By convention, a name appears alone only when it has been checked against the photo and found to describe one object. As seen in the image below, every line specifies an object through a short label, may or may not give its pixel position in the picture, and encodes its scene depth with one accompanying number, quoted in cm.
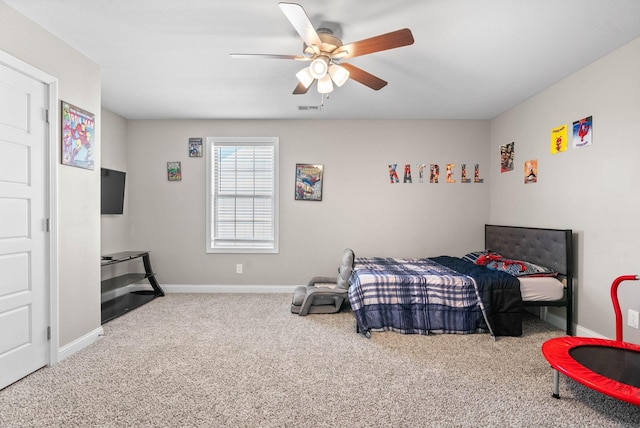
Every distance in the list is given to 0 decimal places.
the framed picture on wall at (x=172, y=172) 454
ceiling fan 179
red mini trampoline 168
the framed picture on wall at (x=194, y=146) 454
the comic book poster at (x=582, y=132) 284
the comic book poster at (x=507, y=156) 397
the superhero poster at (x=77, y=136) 248
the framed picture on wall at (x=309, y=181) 451
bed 296
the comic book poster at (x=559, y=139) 311
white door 206
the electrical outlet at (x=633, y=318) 242
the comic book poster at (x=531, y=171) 354
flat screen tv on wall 390
